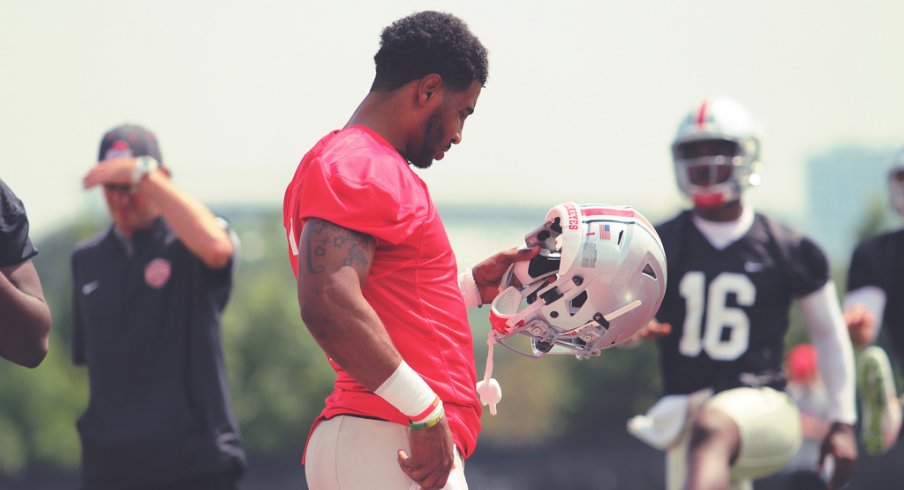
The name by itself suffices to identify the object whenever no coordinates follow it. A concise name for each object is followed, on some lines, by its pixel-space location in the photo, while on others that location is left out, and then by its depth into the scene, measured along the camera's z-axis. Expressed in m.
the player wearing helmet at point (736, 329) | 12.93
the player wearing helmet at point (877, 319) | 14.92
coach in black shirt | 11.70
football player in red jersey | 7.21
